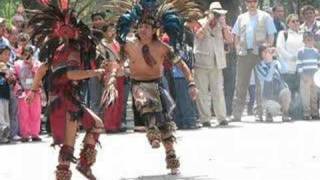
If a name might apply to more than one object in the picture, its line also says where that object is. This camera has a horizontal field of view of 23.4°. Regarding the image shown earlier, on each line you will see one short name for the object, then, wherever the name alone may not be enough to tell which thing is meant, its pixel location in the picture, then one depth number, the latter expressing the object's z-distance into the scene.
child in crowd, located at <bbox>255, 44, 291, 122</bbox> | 14.98
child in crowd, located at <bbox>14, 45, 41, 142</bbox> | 13.17
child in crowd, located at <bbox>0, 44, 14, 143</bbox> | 12.92
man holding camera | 14.36
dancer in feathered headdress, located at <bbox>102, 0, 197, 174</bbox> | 8.86
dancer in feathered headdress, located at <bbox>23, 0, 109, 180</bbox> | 7.99
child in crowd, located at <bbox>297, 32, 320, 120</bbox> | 15.47
